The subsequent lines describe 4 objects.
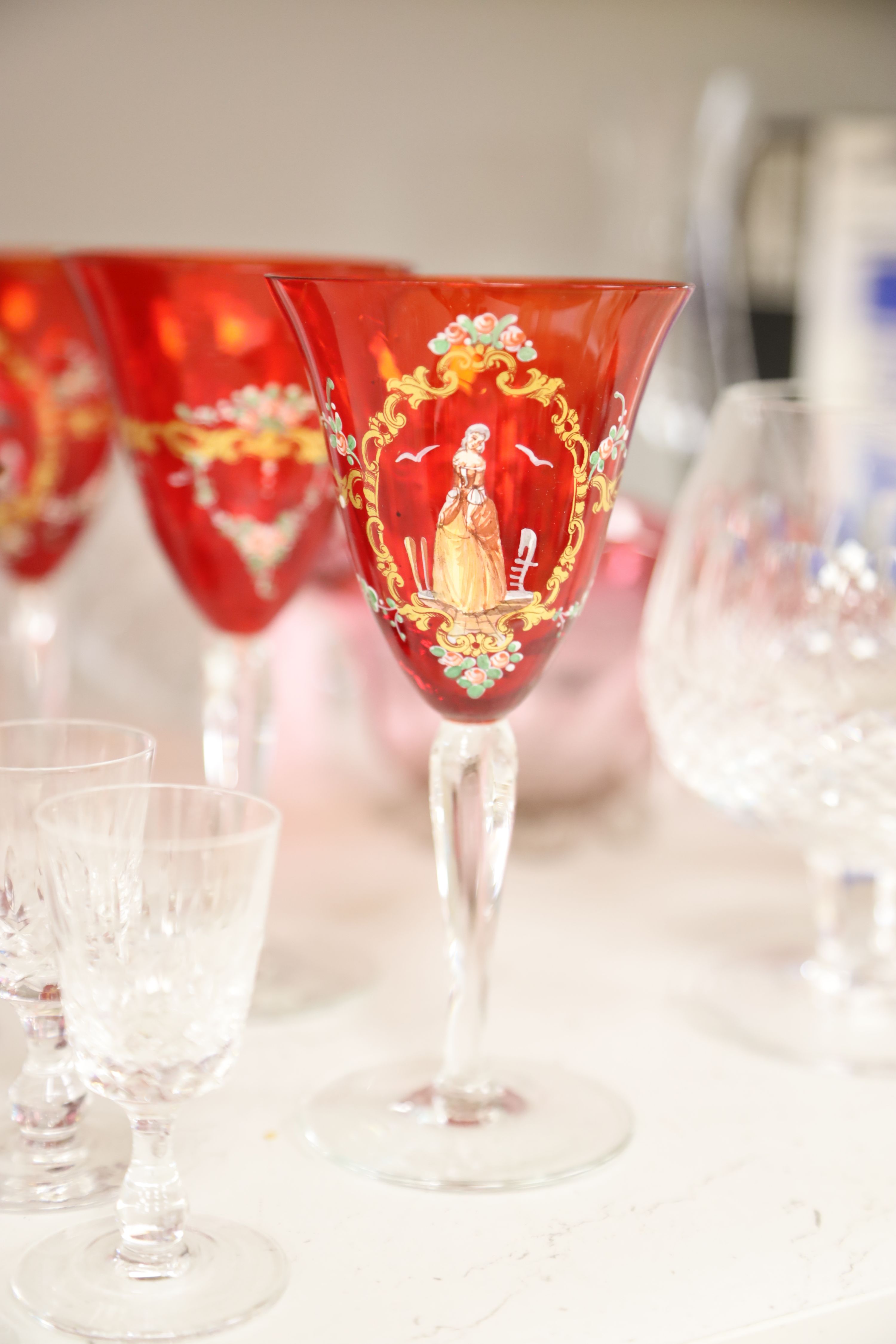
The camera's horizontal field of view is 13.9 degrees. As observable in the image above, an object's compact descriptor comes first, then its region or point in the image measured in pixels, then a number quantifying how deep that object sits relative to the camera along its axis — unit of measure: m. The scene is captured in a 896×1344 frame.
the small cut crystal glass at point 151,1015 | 0.69
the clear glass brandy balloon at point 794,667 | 0.83
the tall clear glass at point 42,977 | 0.72
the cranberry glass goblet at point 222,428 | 0.82
